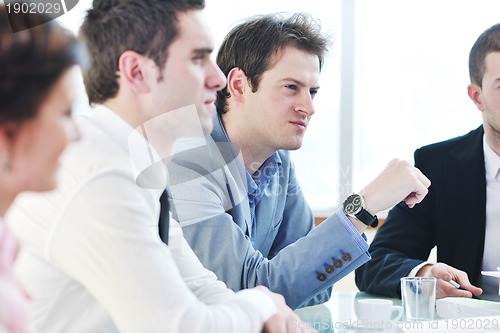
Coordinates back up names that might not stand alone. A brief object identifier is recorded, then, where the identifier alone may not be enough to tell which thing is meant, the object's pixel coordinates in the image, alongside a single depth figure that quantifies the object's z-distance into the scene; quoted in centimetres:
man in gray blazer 195
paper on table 192
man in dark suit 228
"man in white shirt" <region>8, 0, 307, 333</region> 131
